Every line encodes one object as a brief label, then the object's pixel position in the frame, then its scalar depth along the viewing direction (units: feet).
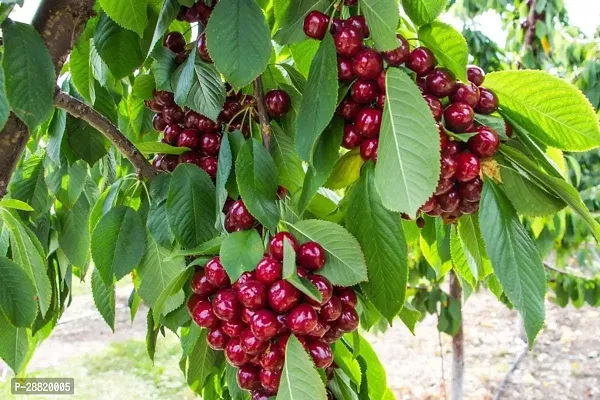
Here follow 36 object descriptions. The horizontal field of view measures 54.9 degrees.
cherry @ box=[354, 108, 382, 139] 1.85
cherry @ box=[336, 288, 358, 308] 2.00
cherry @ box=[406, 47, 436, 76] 1.91
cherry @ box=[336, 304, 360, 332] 1.99
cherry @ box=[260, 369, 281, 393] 1.92
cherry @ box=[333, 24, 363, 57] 1.91
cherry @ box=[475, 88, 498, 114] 1.94
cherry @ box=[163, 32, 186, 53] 2.78
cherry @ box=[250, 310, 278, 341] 1.81
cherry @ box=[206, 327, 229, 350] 2.07
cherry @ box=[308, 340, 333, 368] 1.94
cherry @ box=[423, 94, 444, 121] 1.81
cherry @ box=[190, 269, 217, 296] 2.13
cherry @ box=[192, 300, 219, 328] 2.08
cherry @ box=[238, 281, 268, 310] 1.83
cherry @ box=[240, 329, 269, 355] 1.87
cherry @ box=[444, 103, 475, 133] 1.79
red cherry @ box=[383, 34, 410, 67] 1.89
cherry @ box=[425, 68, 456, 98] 1.87
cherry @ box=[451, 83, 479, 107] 1.86
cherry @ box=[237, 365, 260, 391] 2.03
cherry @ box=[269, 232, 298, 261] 1.91
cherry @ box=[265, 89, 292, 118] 2.52
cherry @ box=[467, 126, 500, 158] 1.76
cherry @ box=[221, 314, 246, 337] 1.95
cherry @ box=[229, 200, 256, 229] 2.10
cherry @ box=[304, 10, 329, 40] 2.02
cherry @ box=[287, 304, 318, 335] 1.79
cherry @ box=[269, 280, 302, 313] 1.80
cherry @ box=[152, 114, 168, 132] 2.89
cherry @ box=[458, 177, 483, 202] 1.86
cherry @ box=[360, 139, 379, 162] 1.88
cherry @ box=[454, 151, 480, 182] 1.76
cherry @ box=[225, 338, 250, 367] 1.98
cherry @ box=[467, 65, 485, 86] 2.01
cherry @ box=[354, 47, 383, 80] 1.85
